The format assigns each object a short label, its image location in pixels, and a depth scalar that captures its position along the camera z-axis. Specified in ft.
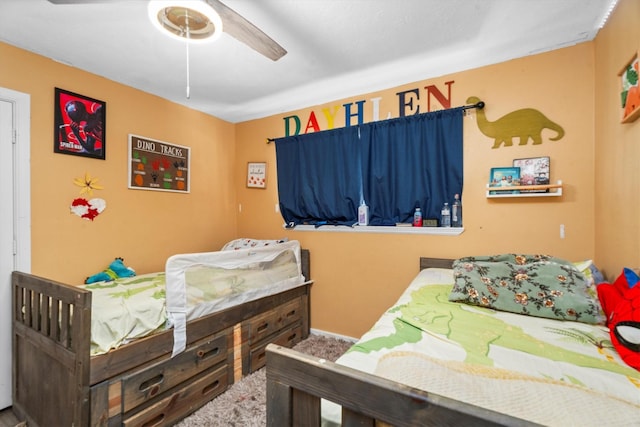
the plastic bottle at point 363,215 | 8.91
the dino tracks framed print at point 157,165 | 8.59
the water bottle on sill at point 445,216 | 7.79
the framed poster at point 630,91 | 4.46
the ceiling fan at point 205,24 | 4.26
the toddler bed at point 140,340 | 4.57
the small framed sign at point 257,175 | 11.02
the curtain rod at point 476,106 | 7.29
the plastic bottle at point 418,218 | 8.11
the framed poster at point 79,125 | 7.11
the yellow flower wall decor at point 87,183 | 7.44
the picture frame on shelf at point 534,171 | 6.64
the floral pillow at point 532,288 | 4.67
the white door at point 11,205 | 6.23
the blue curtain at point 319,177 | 9.16
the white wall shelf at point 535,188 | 6.42
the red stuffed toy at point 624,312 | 3.34
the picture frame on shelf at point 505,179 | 6.89
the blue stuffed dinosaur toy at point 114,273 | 7.50
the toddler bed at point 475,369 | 2.03
